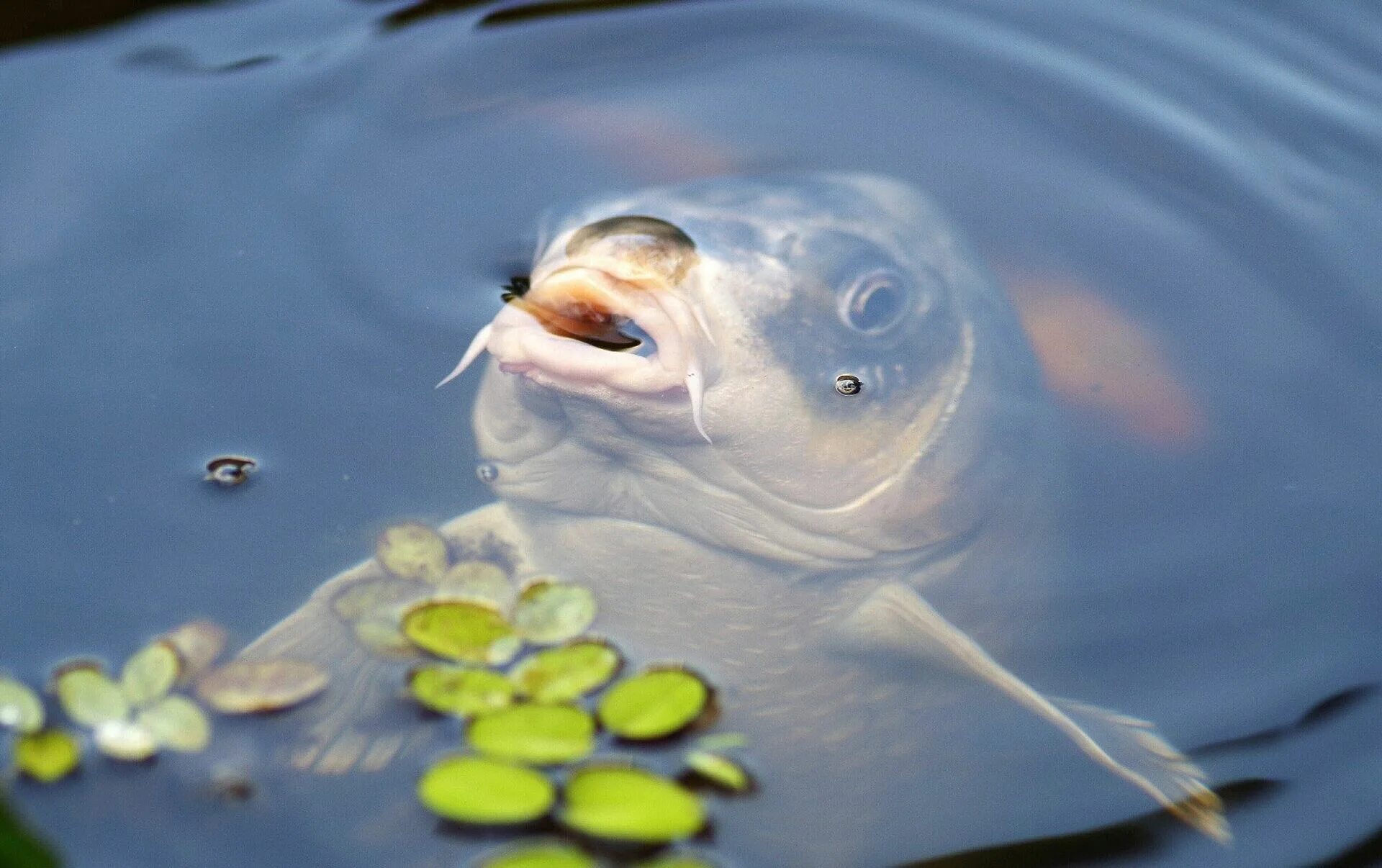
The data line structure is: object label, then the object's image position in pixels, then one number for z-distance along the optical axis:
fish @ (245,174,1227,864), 2.49
